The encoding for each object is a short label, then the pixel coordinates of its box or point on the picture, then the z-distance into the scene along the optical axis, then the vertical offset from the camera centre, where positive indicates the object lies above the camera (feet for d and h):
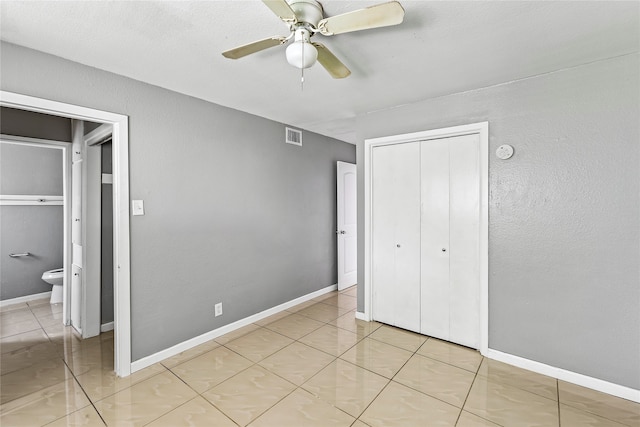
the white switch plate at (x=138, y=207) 7.75 +0.16
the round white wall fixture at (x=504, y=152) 7.87 +1.64
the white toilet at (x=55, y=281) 12.17 -2.85
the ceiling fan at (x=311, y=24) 4.13 +2.87
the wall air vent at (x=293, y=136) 12.18 +3.26
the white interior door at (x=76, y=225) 9.84 -0.40
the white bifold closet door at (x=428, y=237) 8.82 -0.83
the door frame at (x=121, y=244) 7.46 -0.80
